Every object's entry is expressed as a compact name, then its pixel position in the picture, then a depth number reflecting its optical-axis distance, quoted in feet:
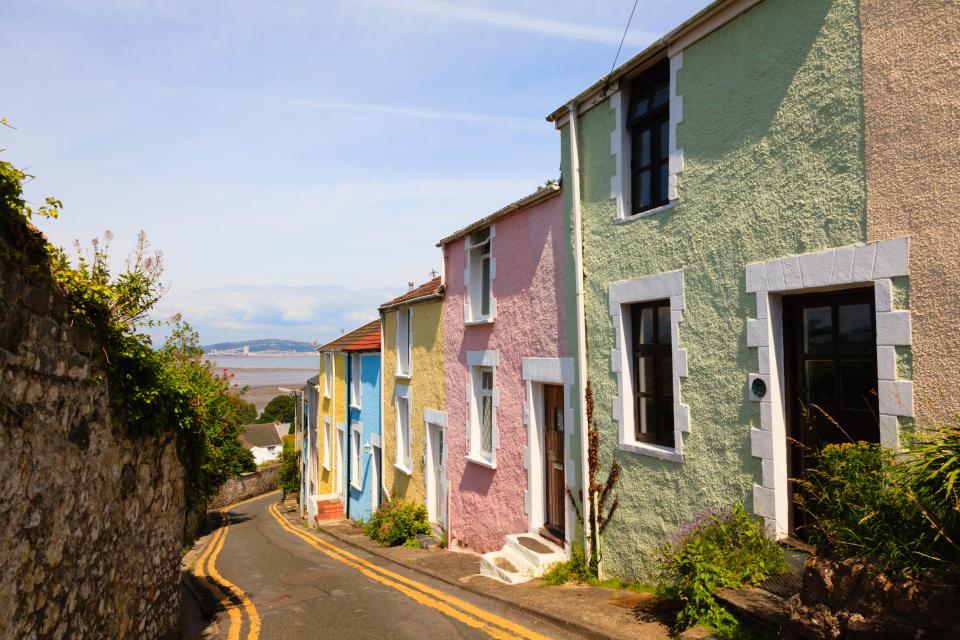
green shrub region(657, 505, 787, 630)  18.28
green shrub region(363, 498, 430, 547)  48.57
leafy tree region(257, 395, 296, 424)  247.91
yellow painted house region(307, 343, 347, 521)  75.87
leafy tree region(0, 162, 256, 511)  12.89
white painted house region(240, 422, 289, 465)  204.84
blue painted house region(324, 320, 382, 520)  63.10
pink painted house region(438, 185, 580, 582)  31.30
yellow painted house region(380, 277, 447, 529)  47.80
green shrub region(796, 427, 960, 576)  12.19
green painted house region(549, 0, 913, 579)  17.88
